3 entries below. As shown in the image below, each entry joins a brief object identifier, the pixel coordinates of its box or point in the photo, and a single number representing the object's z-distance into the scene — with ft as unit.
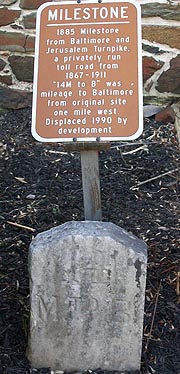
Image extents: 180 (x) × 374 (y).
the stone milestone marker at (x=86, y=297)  9.04
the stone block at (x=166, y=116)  17.44
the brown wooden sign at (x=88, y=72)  9.59
